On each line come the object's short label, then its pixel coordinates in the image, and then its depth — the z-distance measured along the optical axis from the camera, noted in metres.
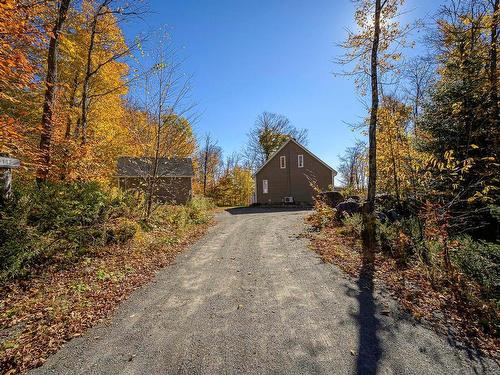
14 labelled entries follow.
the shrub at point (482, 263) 5.20
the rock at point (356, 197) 12.98
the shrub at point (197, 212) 14.17
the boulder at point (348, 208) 11.77
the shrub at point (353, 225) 9.51
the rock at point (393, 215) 10.00
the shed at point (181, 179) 23.27
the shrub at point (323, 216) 12.02
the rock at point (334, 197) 19.44
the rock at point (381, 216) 9.71
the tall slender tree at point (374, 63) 8.59
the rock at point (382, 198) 11.53
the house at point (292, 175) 27.78
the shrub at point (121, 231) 8.12
